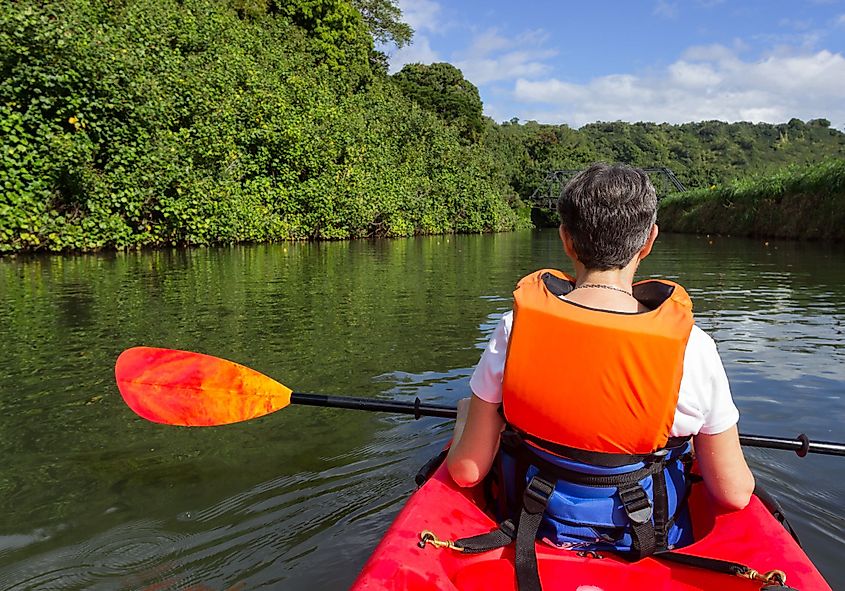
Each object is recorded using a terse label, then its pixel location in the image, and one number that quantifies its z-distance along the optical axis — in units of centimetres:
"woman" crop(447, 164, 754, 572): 164
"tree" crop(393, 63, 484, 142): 4631
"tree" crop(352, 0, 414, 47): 3966
